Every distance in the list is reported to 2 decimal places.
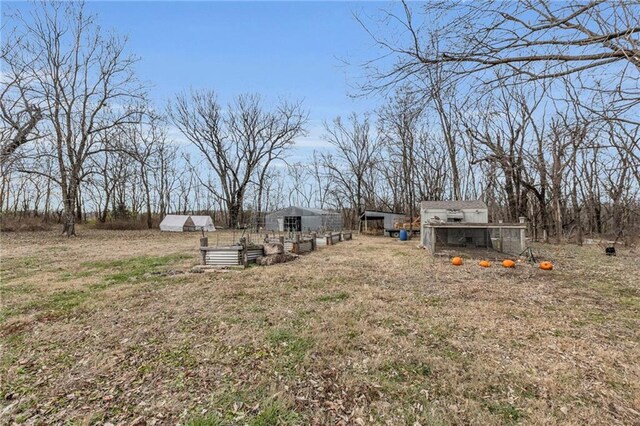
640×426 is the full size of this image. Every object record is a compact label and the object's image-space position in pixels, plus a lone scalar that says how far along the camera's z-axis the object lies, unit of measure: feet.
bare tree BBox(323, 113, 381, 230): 98.73
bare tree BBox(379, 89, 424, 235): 81.97
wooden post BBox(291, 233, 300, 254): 35.27
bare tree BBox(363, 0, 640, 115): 7.65
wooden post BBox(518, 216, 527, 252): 32.48
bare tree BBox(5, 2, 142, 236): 50.21
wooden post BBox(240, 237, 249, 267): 26.81
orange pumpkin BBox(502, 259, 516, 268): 26.79
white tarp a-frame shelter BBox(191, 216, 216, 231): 83.20
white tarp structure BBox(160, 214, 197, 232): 79.20
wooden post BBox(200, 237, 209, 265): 26.43
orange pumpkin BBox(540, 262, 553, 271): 25.55
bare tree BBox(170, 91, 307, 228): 98.43
